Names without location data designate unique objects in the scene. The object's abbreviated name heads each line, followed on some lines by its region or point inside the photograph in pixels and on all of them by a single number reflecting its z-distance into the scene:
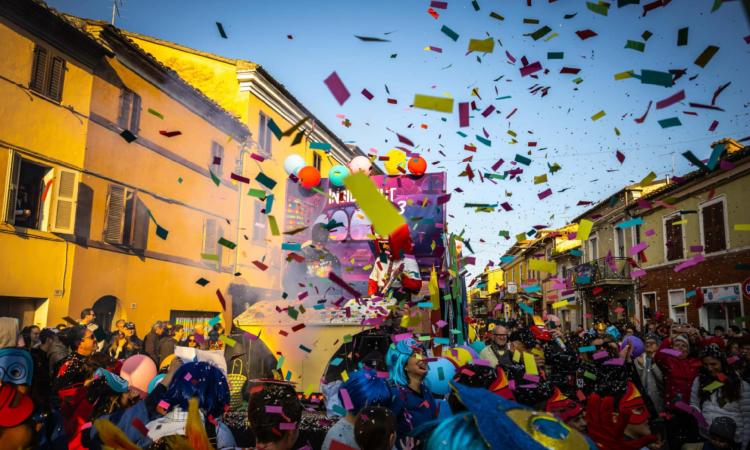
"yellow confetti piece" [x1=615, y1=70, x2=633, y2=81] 4.58
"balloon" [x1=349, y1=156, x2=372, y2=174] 10.91
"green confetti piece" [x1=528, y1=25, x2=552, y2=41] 4.86
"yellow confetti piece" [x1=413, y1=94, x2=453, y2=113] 3.65
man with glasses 6.18
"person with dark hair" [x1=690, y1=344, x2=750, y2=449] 4.78
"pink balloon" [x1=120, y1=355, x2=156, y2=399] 3.96
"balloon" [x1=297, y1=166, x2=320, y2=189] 11.03
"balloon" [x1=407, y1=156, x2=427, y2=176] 10.18
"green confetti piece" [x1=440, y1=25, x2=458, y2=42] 5.16
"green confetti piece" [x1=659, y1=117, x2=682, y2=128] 4.96
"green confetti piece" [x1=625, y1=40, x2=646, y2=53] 4.59
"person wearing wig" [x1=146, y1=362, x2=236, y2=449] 2.85
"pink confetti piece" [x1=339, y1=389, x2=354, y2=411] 3.06
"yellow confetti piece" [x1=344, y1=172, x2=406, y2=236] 1.57
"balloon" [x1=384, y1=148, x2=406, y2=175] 10.80
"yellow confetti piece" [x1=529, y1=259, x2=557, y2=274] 6.18
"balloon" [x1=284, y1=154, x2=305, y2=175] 11.58
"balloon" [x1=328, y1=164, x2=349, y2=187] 10.44
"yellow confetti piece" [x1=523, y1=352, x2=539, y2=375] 5.47
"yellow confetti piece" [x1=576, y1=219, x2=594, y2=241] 5.71
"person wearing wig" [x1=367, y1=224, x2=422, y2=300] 8.10
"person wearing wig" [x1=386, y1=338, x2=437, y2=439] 3.51
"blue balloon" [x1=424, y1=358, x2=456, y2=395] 4.70
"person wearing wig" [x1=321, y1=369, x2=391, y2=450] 2.96
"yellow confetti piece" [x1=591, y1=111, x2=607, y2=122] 5.46
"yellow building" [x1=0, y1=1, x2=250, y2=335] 11.02
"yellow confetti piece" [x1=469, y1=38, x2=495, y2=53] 4.79
